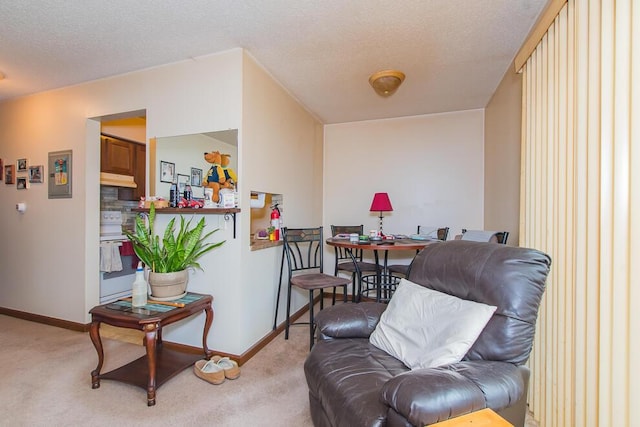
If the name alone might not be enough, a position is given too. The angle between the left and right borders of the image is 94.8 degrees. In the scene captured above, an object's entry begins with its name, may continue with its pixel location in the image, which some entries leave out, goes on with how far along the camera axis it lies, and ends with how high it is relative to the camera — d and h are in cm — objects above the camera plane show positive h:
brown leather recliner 97 -60
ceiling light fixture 245 +113
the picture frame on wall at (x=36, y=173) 314 +39
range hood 349 +37
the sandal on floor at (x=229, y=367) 205 -110
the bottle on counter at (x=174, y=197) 246 +11
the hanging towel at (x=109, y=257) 334 -55
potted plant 212 -34
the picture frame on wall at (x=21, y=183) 323 +29
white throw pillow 126 -54
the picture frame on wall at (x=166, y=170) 256 +35
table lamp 363 +12
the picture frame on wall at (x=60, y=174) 299 +37
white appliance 345 -75
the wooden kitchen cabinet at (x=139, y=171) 396 +54
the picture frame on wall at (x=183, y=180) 256 +27
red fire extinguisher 288 -8
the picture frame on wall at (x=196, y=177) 252 +29
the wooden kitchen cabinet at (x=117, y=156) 355 +68
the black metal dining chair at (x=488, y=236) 227 -18
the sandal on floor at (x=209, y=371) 200 -111
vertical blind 105 +0
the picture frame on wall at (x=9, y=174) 330 +40
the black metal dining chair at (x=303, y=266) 258 -60
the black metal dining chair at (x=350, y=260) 323 -60
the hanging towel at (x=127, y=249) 360 -48
